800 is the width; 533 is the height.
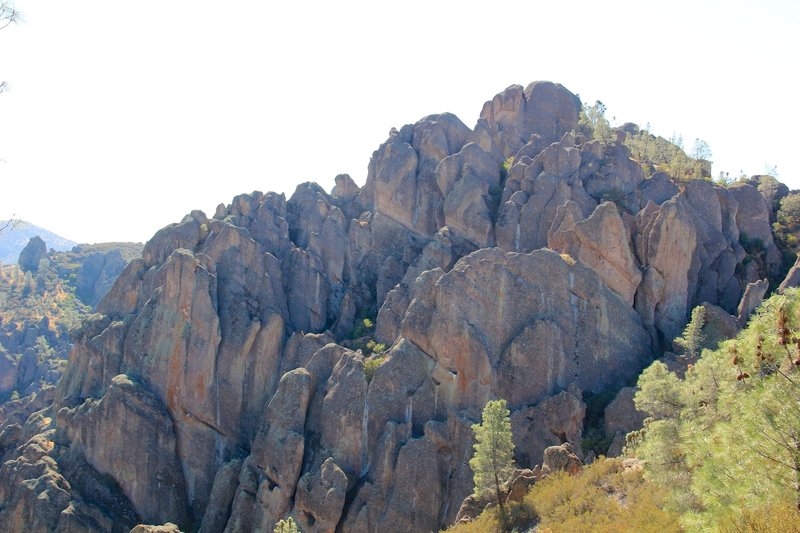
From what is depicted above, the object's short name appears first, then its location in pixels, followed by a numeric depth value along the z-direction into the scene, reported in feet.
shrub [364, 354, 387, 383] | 183.42
